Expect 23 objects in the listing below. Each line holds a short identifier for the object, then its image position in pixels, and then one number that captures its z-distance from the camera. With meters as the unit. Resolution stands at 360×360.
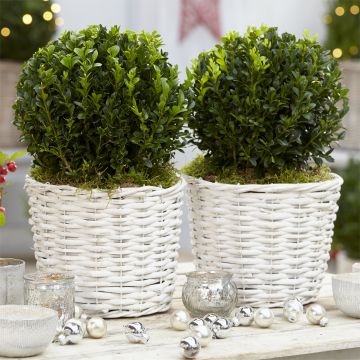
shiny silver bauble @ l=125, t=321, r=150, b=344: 2.00
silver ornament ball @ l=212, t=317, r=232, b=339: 2.03
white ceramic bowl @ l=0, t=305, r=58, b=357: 1.91
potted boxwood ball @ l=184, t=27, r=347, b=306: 2.17
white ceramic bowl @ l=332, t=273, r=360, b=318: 2.14
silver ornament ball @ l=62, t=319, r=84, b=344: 1.99
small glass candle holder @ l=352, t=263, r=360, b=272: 2.27
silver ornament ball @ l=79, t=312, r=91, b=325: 2.07
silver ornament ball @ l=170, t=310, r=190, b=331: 2.07
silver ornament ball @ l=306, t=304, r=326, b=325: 2.11
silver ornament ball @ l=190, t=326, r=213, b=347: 1.98
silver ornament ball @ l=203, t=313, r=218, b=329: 2.05
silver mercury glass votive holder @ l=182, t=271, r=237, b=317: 2.11
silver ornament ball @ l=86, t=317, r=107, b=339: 2.02
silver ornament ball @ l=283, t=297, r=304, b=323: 2.13
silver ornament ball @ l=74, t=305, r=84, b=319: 2.09
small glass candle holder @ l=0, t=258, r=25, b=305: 2.07
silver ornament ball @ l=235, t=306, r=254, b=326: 2.10
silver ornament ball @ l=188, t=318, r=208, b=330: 2.00
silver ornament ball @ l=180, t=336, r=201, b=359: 1.92
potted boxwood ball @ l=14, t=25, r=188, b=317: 2.08
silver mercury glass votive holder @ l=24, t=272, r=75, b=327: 2.04
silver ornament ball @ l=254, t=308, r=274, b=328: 2.08
